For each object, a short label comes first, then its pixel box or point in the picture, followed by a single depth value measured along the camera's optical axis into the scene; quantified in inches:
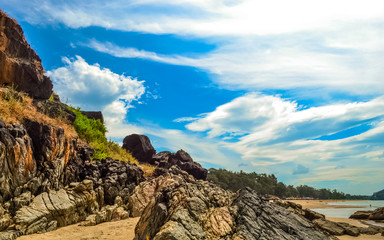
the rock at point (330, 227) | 674.8
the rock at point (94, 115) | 1130.9
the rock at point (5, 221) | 370.9
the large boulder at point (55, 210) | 404.2
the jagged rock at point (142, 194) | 607.2
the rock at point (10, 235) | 348.1
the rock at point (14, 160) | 410.3
